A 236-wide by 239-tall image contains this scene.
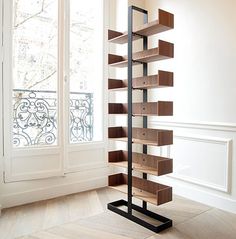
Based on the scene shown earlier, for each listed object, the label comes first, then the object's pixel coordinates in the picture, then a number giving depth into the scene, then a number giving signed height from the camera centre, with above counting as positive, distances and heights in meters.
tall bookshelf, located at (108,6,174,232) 2.20 -0.22
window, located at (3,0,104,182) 2.79 +0.26
